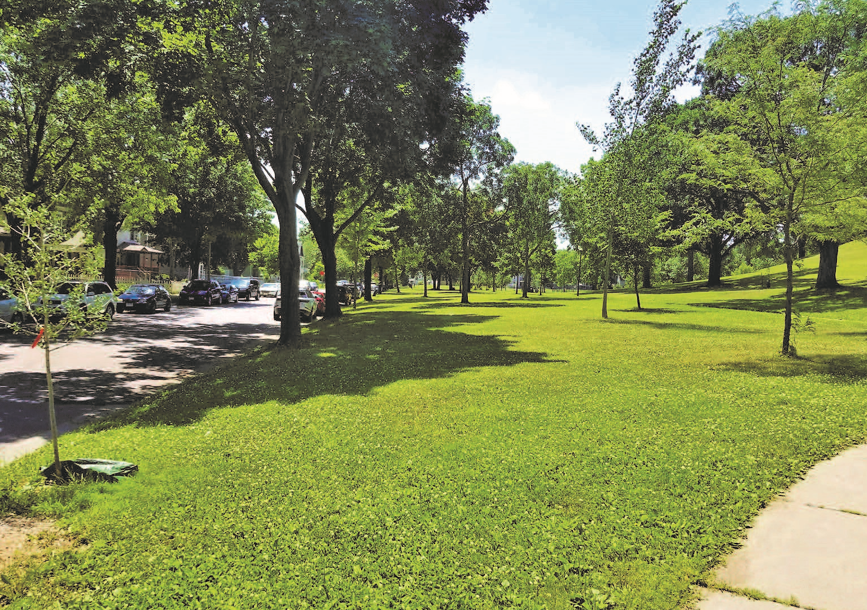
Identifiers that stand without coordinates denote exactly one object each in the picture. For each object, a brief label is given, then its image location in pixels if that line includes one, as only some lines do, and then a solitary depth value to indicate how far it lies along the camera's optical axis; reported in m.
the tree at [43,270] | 4.70
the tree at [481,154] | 35.47
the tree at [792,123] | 10.63
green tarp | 4.88
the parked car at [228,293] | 41.72
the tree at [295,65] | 11.12
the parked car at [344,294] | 39.52
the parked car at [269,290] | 61.44
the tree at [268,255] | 74.57
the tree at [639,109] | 21.16
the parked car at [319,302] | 29.17
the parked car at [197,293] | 37.19
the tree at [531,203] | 41.00
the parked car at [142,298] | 28.17
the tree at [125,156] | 22.31
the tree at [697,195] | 36.63
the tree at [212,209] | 46.06
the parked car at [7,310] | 16.80
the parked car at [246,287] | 50.94
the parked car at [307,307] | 27.27
